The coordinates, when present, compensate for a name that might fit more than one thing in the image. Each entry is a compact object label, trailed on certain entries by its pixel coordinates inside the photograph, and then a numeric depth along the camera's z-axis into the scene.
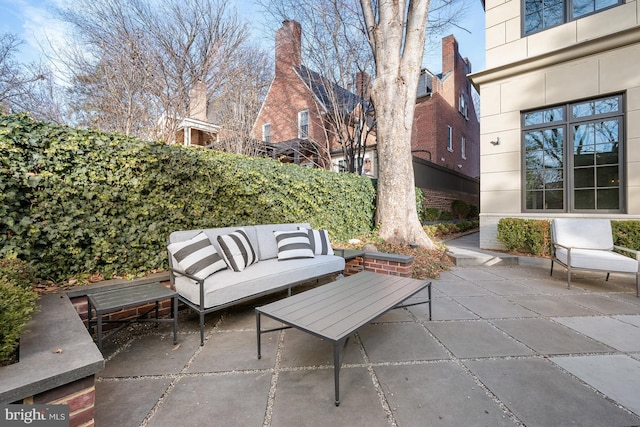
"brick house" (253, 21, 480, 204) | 10.11
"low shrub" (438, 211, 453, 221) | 10.83
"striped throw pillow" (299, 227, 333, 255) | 4.00
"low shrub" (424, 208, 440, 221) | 9.76
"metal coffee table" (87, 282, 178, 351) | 2.15
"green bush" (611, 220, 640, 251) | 4.77
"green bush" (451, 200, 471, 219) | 12.17
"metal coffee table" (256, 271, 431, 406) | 1.77
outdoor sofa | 2.63
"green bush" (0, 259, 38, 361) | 1.31
